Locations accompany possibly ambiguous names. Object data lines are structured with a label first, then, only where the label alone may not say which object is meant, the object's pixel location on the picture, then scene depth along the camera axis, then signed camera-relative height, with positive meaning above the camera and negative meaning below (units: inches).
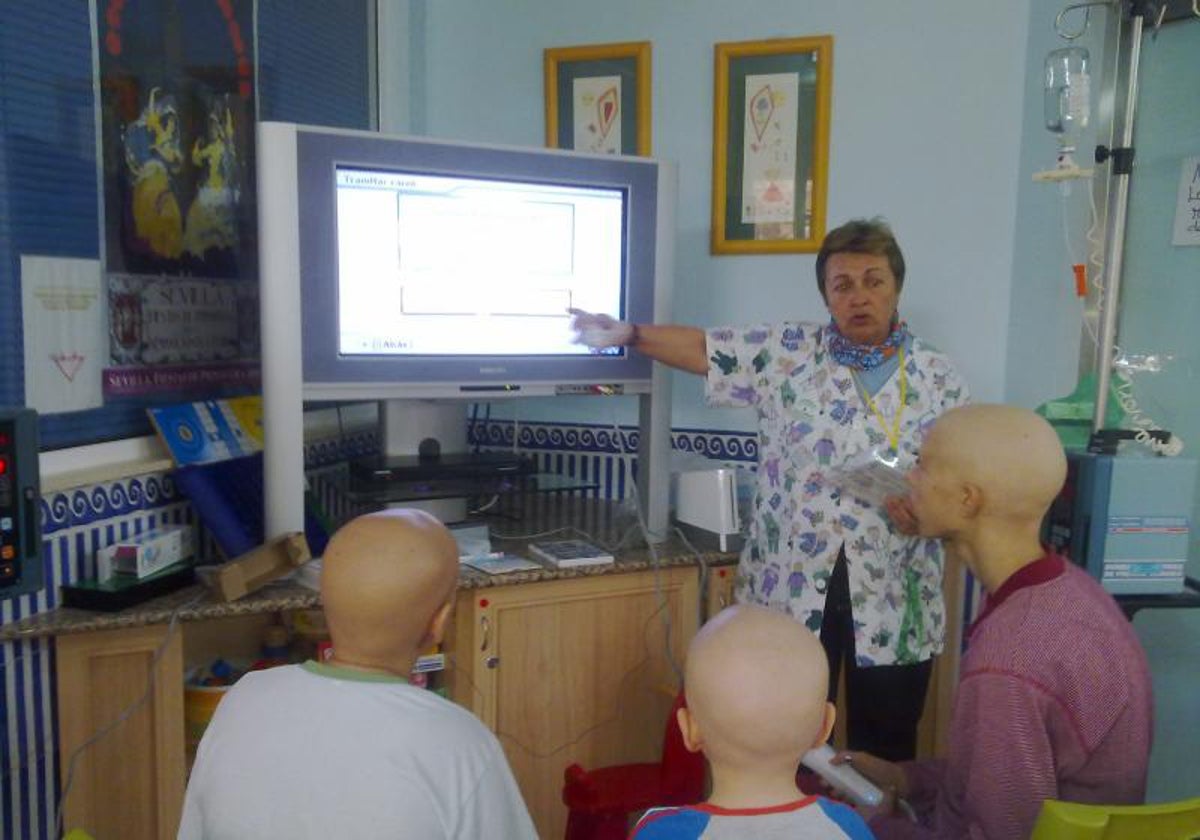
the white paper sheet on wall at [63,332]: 69.7 -2.7
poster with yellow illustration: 76.5 +8.3
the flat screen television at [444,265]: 77.5 +3.1
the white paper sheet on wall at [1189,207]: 88.4 +9.7
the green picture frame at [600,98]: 108.8 +22.7
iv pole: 80.0 +6.2
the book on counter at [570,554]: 82.4 -20.9
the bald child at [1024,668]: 47.5 -17.0
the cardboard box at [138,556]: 71.8 -18.7
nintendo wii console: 90.4 -17.9
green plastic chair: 38.5 -19.8
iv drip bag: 84.3 +18.9
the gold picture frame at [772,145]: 104.7 +17.3
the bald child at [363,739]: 39.9 -17.9
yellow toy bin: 76.2 -31.2
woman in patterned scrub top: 81.6 -12.8
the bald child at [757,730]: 39.2 -16.7
